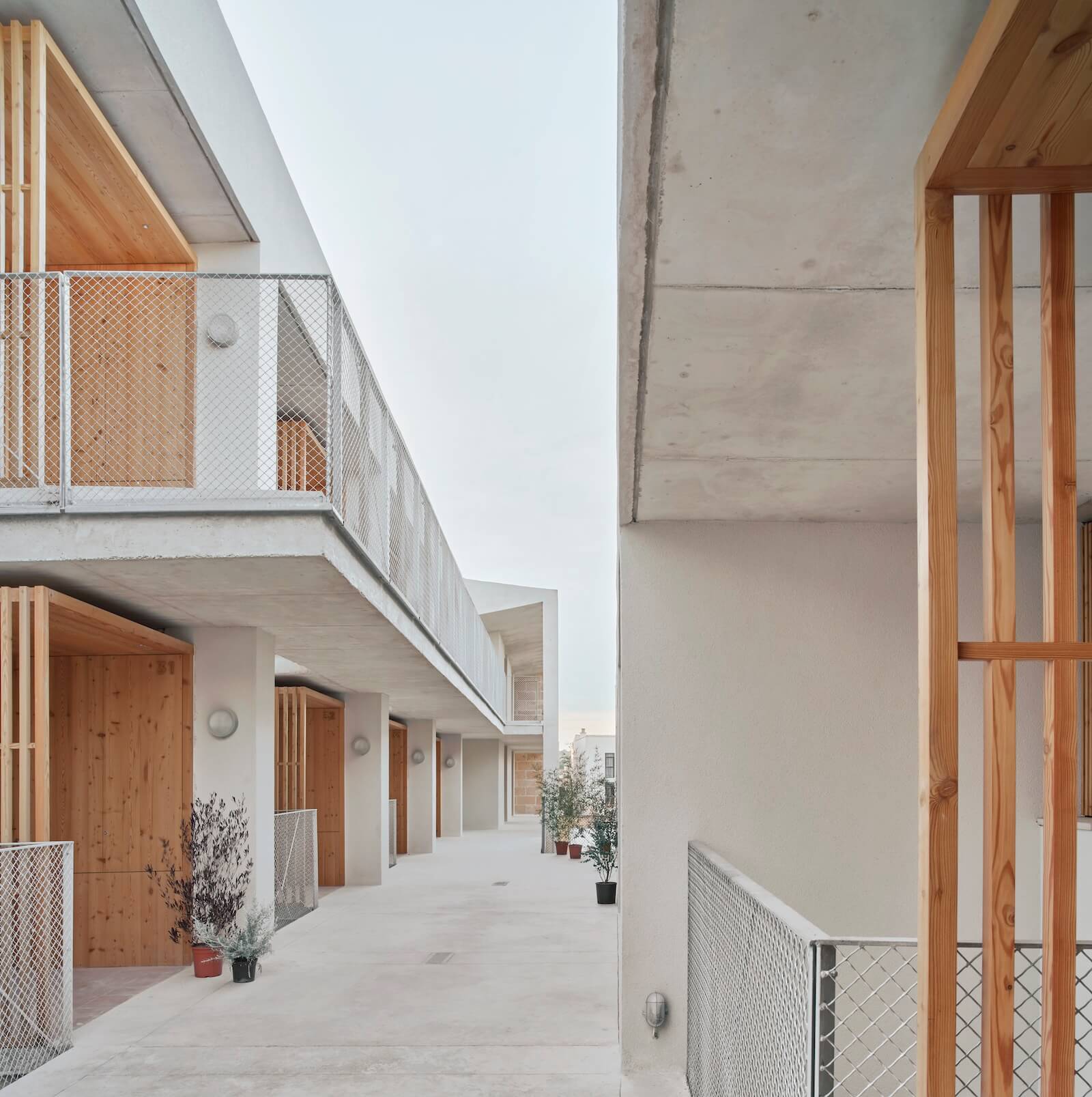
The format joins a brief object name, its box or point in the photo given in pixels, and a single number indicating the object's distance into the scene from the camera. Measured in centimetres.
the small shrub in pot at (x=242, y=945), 870
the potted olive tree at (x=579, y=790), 1953
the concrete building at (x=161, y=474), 686
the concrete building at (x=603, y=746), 4200
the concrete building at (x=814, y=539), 227
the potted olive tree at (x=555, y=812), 1988
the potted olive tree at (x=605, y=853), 1359
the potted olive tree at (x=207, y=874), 891
